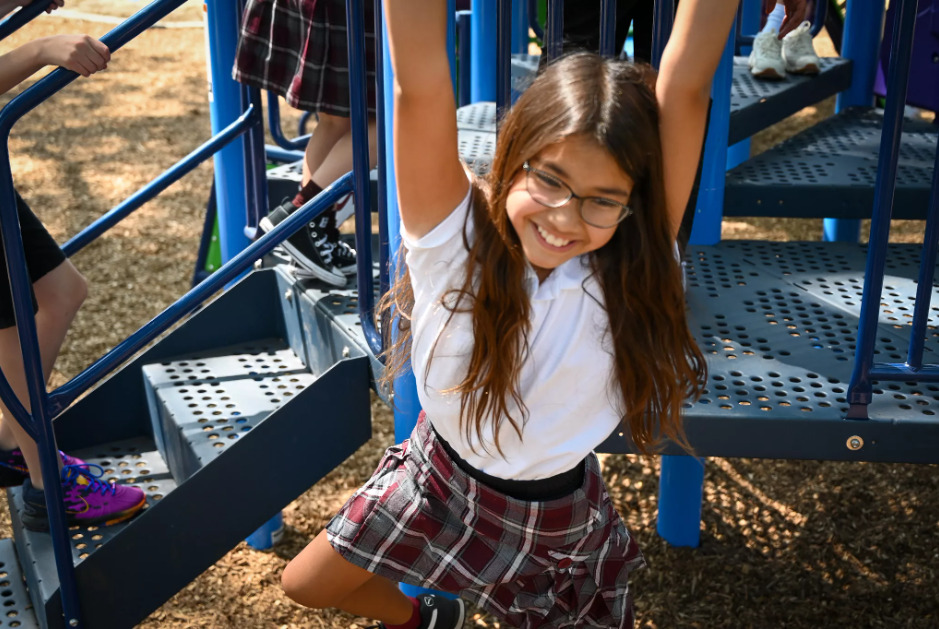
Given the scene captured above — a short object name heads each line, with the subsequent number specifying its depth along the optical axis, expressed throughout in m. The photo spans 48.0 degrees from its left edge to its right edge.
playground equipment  1.94
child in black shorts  2.25
